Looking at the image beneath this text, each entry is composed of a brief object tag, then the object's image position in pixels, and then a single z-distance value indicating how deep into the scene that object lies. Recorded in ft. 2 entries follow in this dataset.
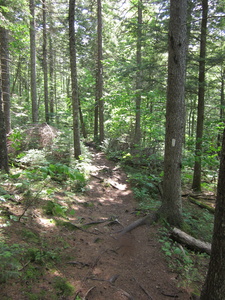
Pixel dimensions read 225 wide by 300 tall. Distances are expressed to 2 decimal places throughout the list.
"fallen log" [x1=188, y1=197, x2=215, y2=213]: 28.43
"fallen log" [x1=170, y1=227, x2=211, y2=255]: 16.16
